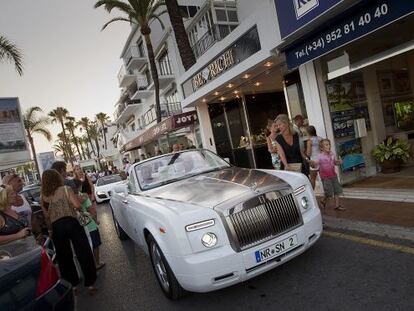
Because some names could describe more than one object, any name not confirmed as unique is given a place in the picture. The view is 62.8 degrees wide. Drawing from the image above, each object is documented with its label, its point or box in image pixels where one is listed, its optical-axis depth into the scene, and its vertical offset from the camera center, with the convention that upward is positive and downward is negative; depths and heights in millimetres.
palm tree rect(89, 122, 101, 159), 81056 +7624
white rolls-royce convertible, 3254 -927
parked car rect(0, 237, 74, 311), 2178 -712
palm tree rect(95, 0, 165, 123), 19156 +8120
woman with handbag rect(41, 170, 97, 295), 4340 -706
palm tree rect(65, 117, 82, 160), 70925 +8780
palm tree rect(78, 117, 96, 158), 78812 +9645
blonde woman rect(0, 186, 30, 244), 3949 -497
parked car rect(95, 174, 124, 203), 14786 -1101
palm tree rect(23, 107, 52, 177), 37125 +5654
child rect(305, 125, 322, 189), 6250 -526
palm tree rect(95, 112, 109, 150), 75812 +9619
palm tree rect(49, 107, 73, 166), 62688 +10295
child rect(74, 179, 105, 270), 5332 -1063
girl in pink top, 5816 -957
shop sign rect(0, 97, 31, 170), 14508 +1942
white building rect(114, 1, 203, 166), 18555 +5302
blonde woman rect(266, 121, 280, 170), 7328 -492
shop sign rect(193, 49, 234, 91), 9680 +2150
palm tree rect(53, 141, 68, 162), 88688 +5897
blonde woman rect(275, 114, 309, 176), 5637 -403
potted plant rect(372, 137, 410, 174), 8039 -1227
